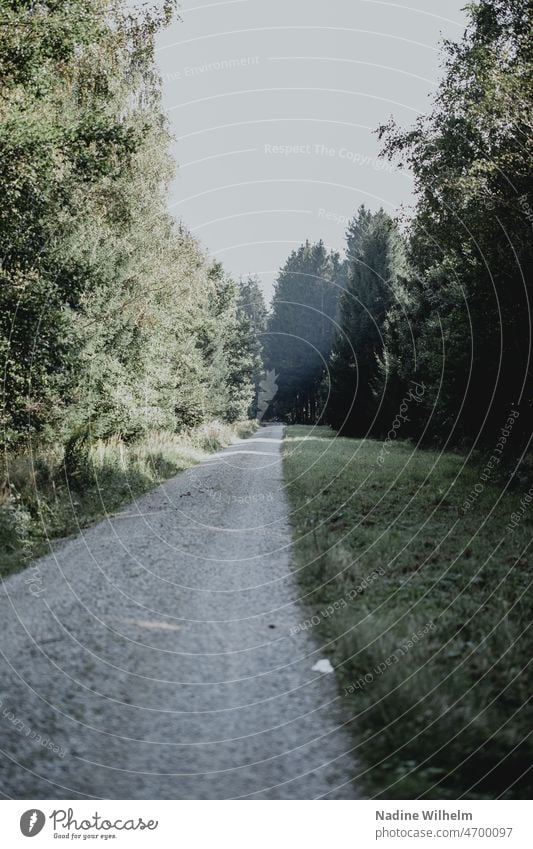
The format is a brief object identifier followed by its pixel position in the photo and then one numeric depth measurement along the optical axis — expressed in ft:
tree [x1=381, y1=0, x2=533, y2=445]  38.70
